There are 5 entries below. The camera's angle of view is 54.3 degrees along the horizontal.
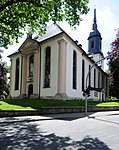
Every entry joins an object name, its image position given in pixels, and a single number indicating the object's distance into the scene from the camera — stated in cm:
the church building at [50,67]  1720
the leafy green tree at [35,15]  789
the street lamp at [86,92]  1085
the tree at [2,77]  1893
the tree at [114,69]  2200
